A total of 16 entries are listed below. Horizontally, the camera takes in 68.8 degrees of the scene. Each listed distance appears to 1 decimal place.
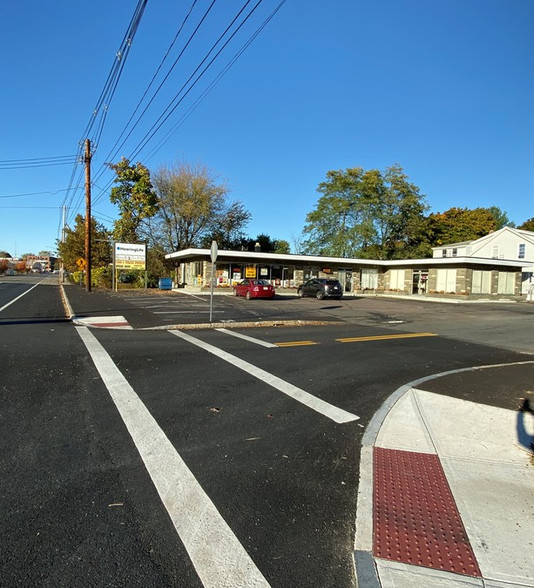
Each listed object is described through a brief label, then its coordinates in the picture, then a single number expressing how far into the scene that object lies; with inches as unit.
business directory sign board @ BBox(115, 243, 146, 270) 1187.9
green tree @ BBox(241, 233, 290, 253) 1906.4
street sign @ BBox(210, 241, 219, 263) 556.7
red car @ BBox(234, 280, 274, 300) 1022.4
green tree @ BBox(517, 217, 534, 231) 2539.4
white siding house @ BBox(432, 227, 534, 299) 1620.3
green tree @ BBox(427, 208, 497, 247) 2261.3
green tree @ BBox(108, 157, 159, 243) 1427.2
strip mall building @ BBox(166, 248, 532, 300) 1282.0
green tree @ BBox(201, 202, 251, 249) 1733.5
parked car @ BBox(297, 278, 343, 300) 1120.2
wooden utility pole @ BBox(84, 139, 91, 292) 1064.8
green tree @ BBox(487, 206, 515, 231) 3063.5
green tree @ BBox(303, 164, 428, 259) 1893.5
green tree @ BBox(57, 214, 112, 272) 1697.8
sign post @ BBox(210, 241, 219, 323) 555.2
